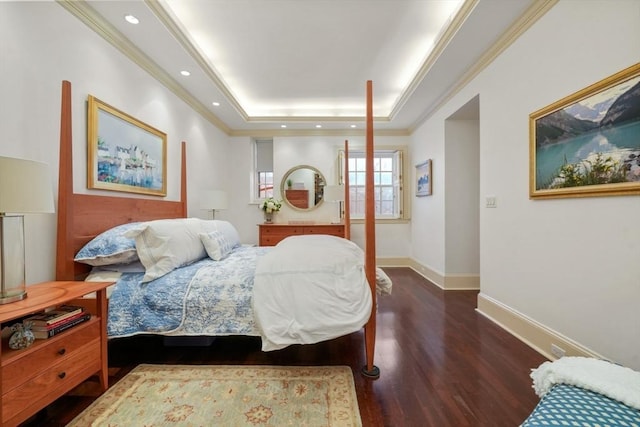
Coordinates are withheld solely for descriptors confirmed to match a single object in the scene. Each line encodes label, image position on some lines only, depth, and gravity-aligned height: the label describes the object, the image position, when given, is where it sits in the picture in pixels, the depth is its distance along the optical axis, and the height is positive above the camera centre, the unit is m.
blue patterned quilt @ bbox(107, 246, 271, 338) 1.71 -0.62
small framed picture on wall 4.10 +0.60
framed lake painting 1.43 +0.46
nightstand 1.11 -0.70
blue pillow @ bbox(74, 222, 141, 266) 1.83 -0.24
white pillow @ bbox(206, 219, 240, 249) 2.69 -0.17
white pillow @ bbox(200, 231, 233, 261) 2.31 -0.26
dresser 4.44 -0.25
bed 1.63 -0.49
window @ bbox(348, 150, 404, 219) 5.11 +0.63
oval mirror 4.96 +0.52
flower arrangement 4.77 +0.19
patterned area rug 1.37 -1.06
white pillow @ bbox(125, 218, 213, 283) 1.86 -0.23
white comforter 1.60 -0.53
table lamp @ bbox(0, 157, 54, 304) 1.19 +0.05
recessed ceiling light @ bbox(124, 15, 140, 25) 2.08 +1.58
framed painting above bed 2.07 +0.58
